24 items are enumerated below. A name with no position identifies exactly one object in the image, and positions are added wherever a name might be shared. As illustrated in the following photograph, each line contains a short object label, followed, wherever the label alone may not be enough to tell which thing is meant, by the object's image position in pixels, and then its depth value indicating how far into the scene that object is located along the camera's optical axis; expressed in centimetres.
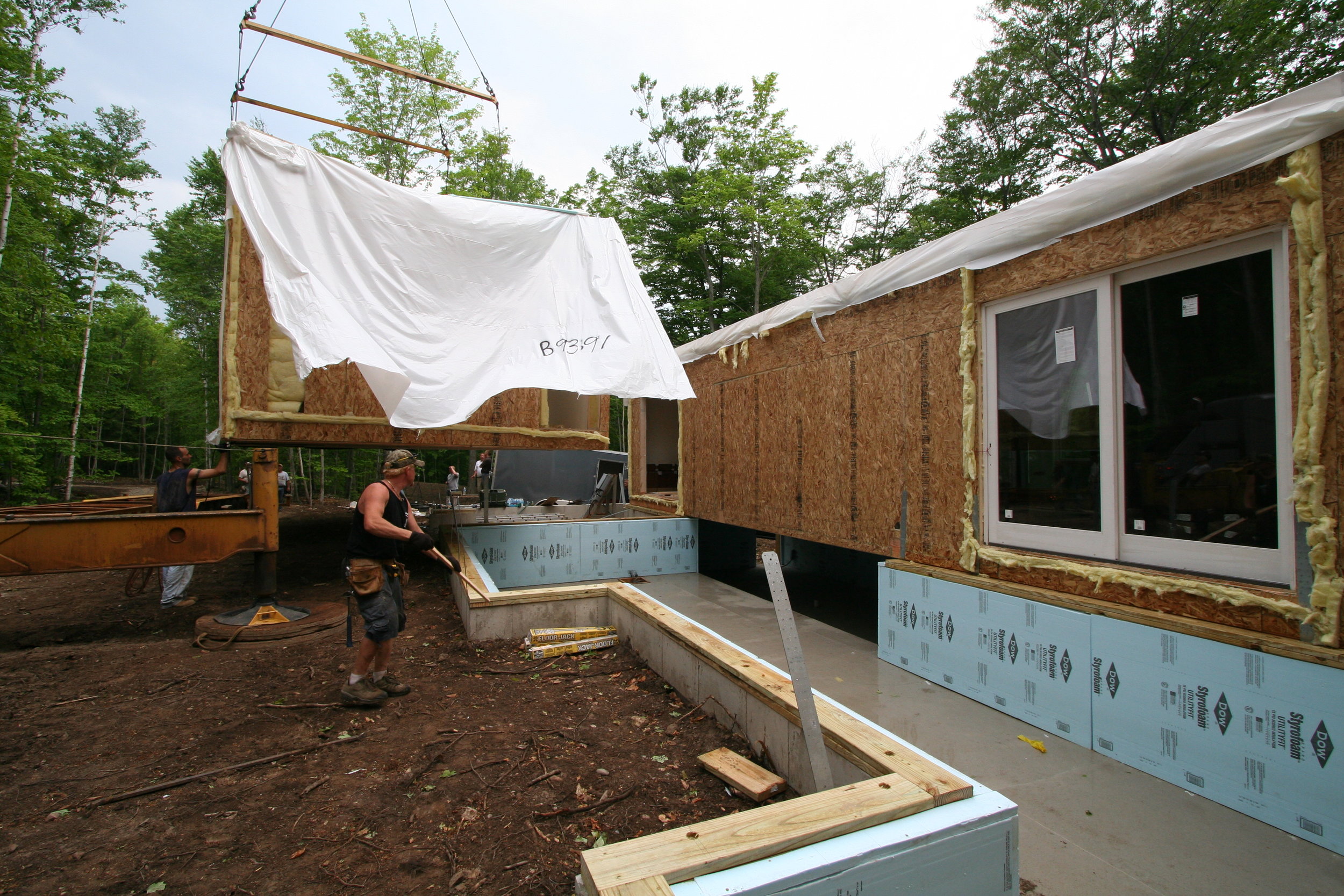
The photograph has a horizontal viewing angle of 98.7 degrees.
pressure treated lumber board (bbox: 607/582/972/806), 219
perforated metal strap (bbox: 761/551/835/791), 249
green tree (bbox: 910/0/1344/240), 1410
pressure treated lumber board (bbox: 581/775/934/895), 169
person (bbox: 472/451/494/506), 1563
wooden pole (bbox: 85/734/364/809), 290
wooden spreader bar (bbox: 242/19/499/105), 606
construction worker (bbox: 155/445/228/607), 654
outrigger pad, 571
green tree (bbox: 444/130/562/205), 2069
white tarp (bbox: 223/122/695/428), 467
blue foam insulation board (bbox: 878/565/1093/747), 377
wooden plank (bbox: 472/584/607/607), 556
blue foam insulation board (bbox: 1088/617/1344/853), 268
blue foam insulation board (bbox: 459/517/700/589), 899
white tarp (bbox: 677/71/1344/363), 281
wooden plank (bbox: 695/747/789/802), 291
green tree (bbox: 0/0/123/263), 1143
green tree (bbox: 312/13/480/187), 2030
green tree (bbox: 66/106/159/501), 1827
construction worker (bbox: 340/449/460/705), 400
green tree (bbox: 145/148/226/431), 2078
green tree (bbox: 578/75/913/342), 2178
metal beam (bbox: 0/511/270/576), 512
